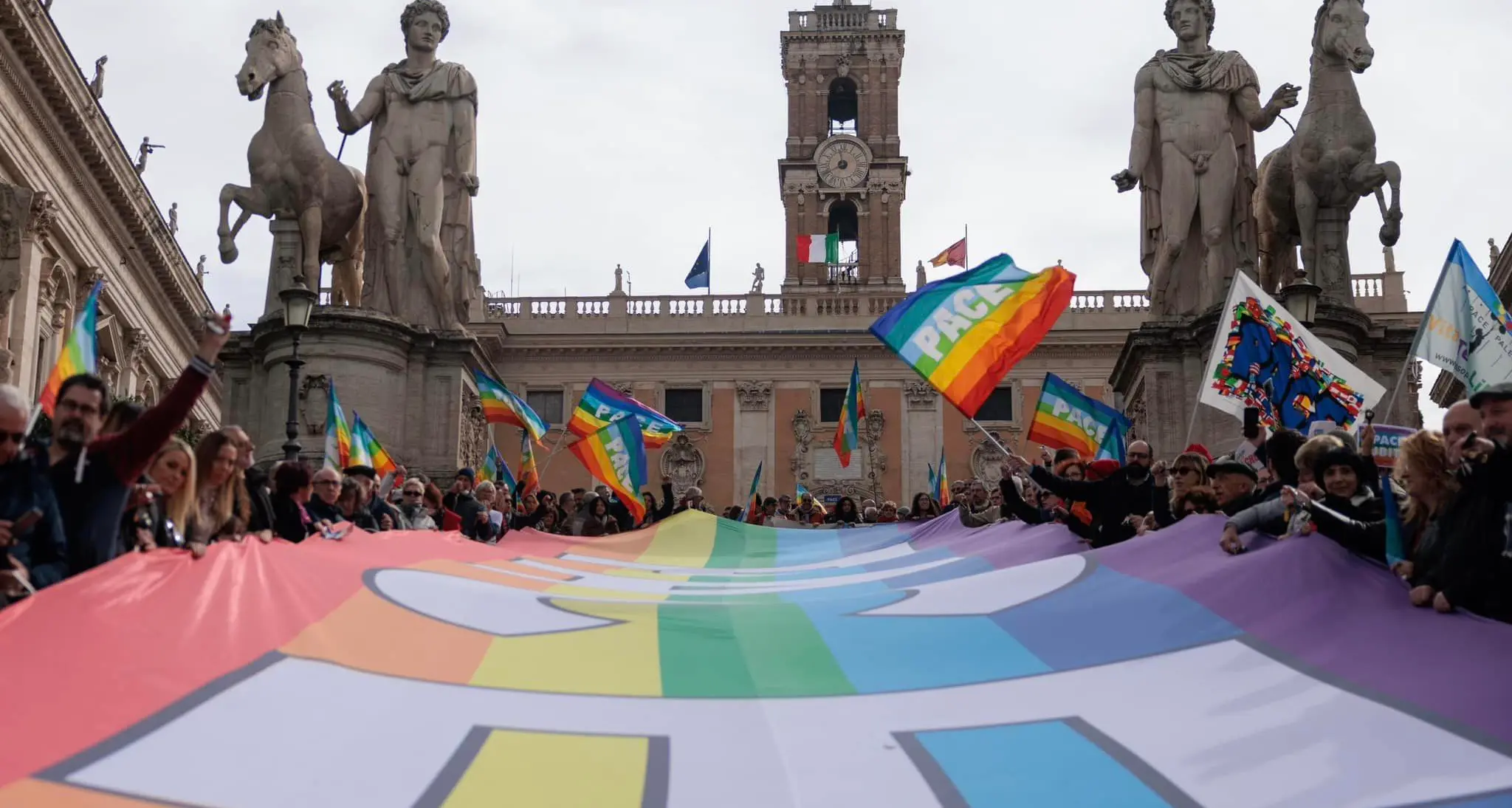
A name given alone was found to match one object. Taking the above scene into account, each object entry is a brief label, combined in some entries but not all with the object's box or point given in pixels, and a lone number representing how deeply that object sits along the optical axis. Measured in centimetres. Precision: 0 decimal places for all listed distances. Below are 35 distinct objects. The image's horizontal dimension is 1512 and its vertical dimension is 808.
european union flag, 6288
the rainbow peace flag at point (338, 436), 1855
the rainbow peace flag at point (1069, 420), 1936
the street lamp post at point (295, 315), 1777
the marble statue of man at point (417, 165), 2555
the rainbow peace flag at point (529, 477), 2403
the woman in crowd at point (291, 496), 1023
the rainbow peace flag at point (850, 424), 3014
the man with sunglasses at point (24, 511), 597
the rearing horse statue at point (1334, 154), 2306
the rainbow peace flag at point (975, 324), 1462
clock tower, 7431
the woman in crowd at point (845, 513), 2317
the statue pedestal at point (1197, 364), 2219
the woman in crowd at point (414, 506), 1388
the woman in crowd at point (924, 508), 1984
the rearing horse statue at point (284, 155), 2367
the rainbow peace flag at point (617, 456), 2255
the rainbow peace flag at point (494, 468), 2392
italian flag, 6931
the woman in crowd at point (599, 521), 1906
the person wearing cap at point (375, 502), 1266
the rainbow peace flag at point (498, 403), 2353
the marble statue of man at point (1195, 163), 2464
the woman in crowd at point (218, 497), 764
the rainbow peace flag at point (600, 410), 2350
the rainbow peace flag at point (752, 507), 2873
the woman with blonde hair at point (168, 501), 736
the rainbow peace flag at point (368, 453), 1920
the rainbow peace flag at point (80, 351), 1003
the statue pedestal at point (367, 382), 2359
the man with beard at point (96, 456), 634
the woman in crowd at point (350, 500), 1206
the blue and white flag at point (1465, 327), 980
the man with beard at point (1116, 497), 1156
